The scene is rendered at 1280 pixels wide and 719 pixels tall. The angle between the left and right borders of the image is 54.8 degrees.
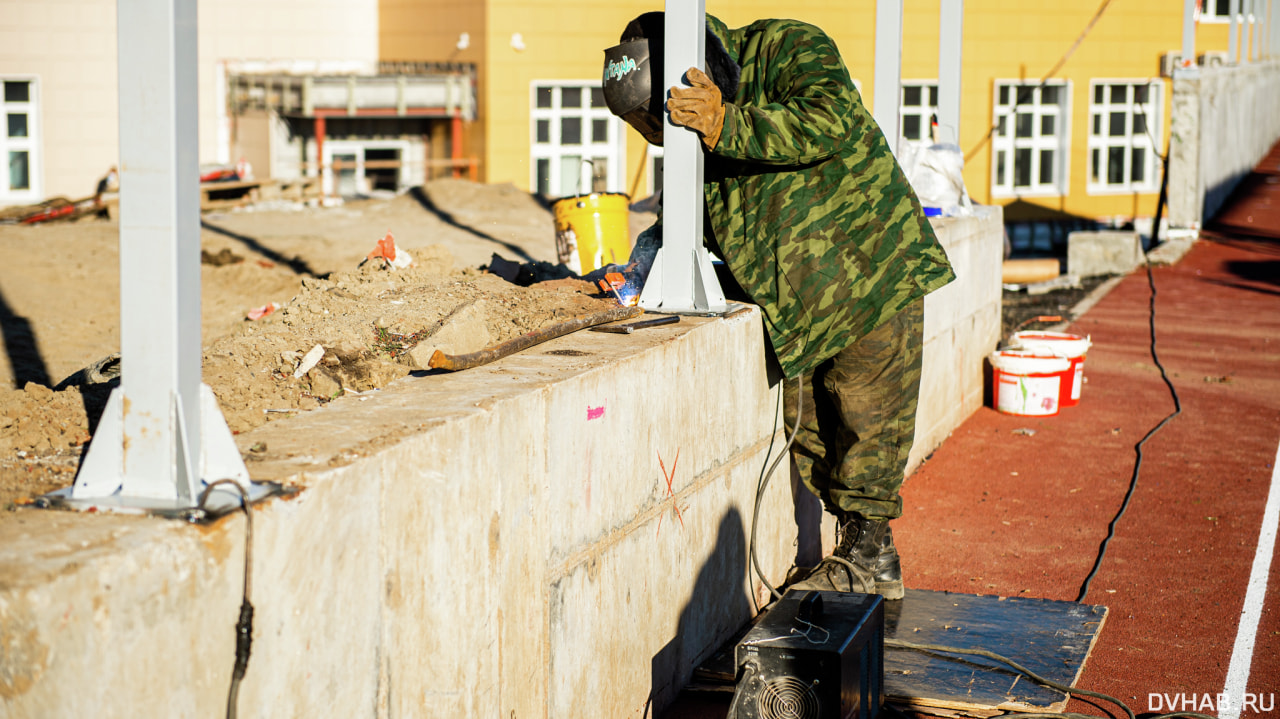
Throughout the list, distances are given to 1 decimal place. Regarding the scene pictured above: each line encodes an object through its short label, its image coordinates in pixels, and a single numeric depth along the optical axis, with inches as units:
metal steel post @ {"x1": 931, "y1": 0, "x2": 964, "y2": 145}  348.5
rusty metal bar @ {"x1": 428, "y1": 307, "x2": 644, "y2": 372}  132.5
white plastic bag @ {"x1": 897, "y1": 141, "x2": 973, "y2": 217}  341.1
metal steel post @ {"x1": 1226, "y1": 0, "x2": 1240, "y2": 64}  1173.7
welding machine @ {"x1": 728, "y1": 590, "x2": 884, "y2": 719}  131.1
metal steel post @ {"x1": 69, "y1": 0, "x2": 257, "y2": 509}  87.7
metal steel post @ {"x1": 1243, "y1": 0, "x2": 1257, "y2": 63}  1302.9
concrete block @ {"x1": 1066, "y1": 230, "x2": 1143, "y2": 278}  685.9
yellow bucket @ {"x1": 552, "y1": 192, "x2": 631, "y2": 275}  296.5
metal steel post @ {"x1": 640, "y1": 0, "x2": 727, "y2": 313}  168.1
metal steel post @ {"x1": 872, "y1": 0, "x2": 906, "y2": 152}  270.7
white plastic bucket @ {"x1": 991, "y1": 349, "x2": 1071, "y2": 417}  335.3
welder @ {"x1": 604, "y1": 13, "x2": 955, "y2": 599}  170.9
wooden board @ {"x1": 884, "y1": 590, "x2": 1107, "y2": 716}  158.7
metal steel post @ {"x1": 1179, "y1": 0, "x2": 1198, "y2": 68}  918.4
